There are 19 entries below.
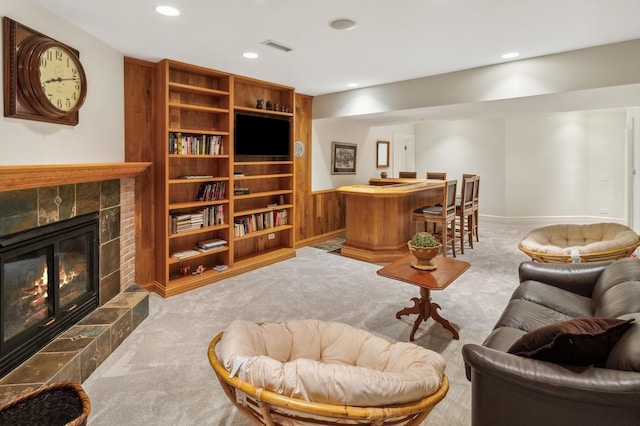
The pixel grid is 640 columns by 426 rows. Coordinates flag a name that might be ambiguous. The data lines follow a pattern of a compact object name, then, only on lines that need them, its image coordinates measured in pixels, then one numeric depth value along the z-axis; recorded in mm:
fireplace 2117
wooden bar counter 5066
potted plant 2895
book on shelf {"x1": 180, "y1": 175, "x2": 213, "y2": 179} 3938
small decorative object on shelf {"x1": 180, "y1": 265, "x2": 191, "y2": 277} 4137
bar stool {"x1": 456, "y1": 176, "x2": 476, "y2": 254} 5387
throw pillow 1356
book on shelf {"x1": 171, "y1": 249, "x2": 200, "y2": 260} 3936
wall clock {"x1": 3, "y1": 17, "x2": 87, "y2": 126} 2125
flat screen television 4445
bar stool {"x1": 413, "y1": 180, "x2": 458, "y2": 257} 4988
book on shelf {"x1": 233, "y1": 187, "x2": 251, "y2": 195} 4559
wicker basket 1615
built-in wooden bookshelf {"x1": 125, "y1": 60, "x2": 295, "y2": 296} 3727
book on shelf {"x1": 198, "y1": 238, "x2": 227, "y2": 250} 4203
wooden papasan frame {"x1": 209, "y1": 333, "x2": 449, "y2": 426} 1156
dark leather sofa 1229
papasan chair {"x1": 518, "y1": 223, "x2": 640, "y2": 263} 3359
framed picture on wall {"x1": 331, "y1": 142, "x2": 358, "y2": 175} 6359
